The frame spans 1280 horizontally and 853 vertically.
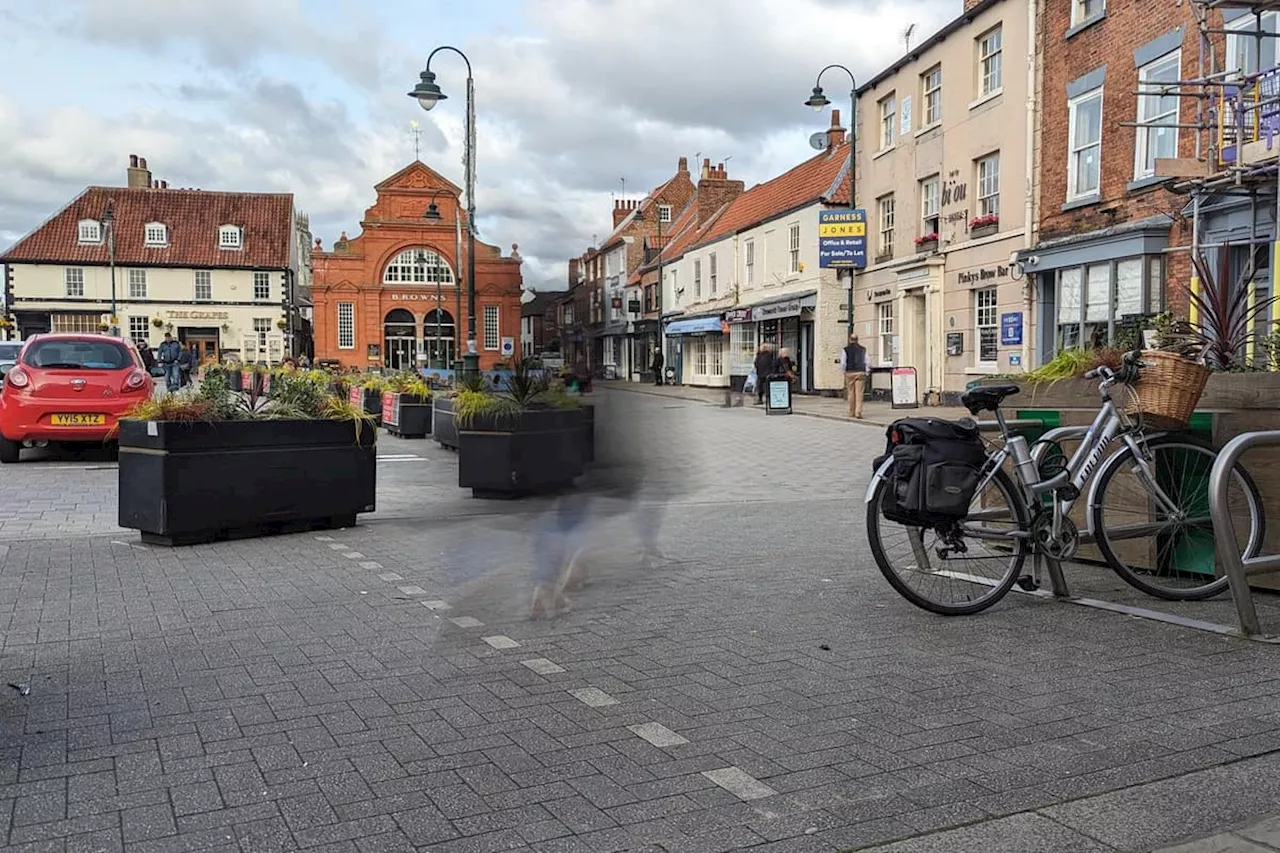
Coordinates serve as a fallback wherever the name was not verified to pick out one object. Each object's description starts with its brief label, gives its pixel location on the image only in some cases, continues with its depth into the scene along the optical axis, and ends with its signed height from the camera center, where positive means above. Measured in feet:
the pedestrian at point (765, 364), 83.05 +1.08
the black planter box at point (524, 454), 20.66 -1.81
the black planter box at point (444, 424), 47.19 -2.14
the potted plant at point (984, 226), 73.02 +10.74
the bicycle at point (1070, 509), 17.07 -2.27
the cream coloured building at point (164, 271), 195.31 +20.76
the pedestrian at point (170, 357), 87.04 +1.93
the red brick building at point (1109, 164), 54.75 +12.10
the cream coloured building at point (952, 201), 70.08 +13.45
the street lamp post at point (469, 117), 76.23 +19.33
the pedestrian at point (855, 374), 71.67 +0.21
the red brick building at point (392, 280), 212.43 +20.59
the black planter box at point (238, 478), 23.22 -2.28
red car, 40.93 -0.60
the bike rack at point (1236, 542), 14.85 -2.39
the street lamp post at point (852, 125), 86.89 +21.54
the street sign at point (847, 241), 92.58 +12.12
